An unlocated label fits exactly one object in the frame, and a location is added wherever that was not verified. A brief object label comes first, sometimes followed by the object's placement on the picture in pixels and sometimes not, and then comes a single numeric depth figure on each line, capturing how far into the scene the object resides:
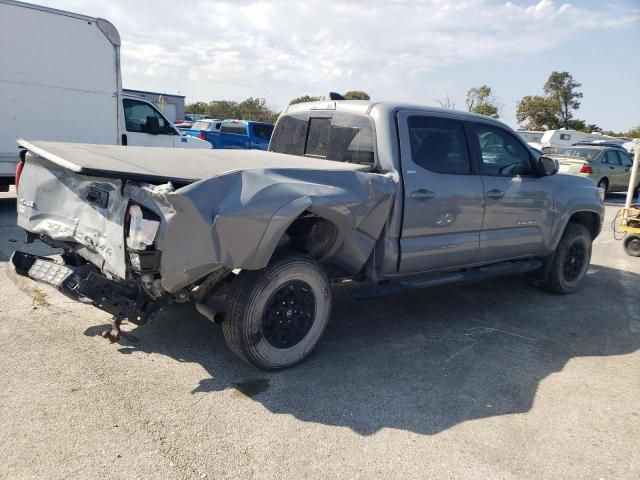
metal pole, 8.10
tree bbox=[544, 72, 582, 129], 45.38
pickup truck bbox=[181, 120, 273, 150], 17.84
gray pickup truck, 3.19
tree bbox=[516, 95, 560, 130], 45.22
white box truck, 8.50
